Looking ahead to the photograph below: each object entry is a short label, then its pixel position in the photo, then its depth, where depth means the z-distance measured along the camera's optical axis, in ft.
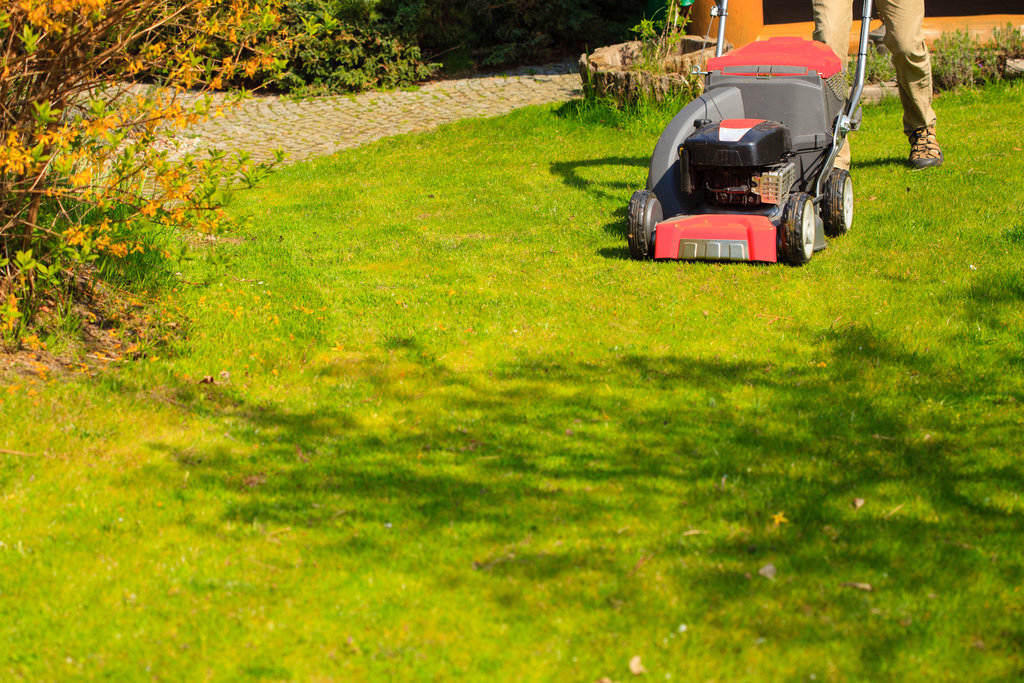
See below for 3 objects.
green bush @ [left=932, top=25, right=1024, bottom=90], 37.24
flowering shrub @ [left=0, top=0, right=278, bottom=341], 16.52
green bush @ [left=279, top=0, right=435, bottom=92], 49.73
